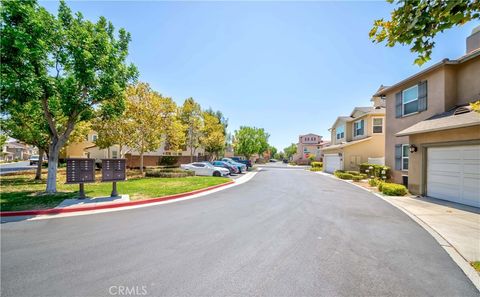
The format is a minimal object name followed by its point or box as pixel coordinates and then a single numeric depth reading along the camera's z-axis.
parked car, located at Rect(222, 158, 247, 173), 25.18
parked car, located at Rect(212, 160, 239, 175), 23.55
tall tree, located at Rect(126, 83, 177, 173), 18.75
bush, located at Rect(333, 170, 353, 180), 18.96
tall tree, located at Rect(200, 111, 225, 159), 31.24
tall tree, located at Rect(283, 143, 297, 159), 89.46
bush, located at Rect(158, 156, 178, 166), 30.03
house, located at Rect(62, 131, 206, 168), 28.25
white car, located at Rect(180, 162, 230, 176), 19.95
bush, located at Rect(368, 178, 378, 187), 14.15
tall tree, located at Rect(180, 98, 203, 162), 30.38
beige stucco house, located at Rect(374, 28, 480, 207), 8.66
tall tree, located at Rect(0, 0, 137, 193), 7.74
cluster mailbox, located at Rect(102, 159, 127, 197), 9.14
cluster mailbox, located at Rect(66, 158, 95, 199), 8.40
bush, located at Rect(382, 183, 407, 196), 11.07
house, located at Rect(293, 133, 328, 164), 61.05
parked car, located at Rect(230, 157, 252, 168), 33.18
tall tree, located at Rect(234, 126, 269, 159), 39.59
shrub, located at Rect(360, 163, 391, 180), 14.78
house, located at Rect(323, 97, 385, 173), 22.00
